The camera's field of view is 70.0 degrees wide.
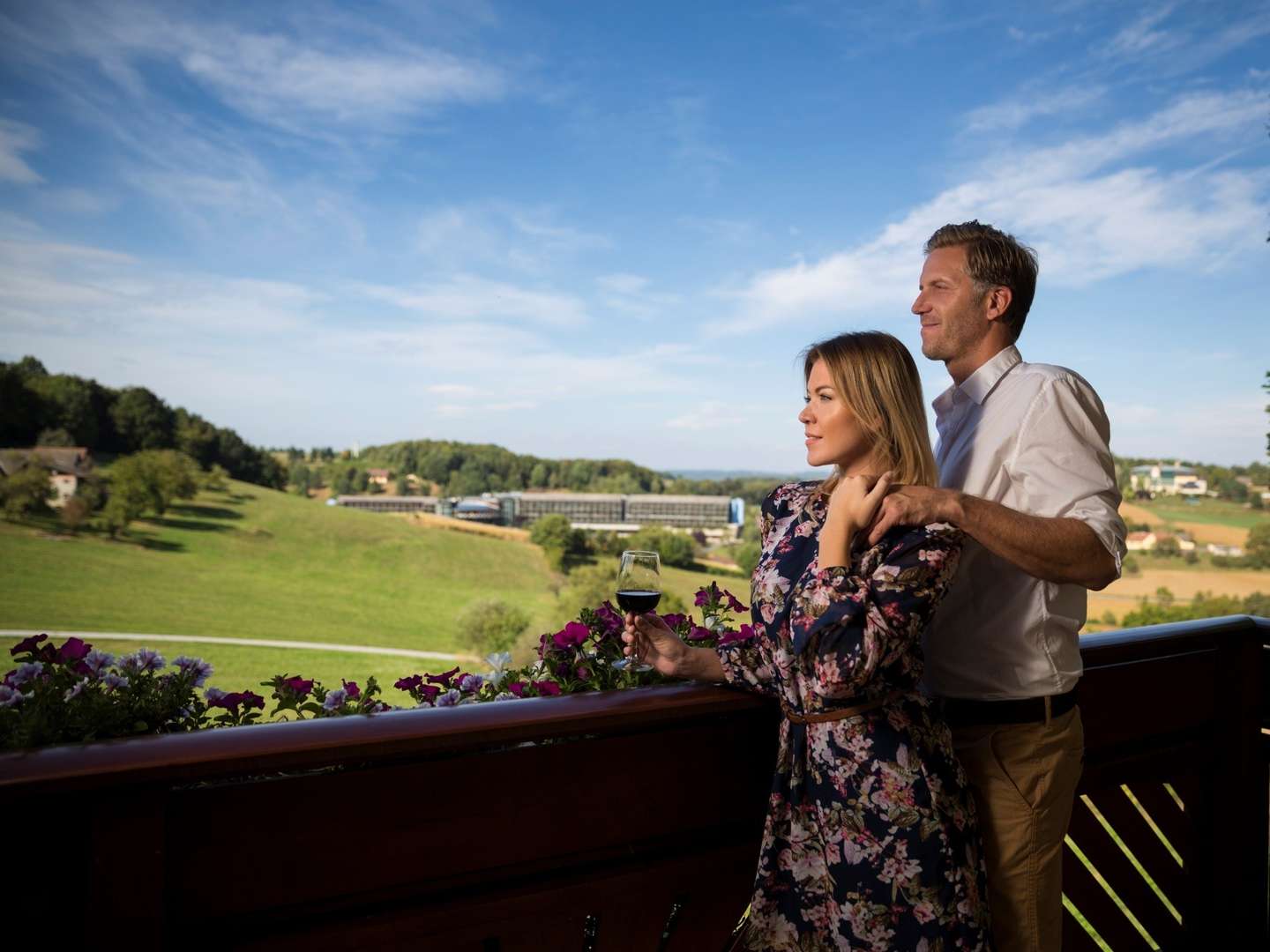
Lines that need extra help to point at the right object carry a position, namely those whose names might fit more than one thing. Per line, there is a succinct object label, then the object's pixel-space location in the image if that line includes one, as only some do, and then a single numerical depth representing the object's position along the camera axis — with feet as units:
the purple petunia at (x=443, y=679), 5.82
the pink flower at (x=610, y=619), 6.16
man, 4.76
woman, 4.13
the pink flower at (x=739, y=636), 5.27
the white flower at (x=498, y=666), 6.08
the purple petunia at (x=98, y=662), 4.74
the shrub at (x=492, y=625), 146.48
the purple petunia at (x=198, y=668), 4.88
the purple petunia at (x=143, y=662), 4.88
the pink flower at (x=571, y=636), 5.97
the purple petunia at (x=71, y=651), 4.66
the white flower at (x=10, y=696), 4.40
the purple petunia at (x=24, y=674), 4.50
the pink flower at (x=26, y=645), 4.66
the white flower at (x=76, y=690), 4.53
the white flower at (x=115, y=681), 4.71
